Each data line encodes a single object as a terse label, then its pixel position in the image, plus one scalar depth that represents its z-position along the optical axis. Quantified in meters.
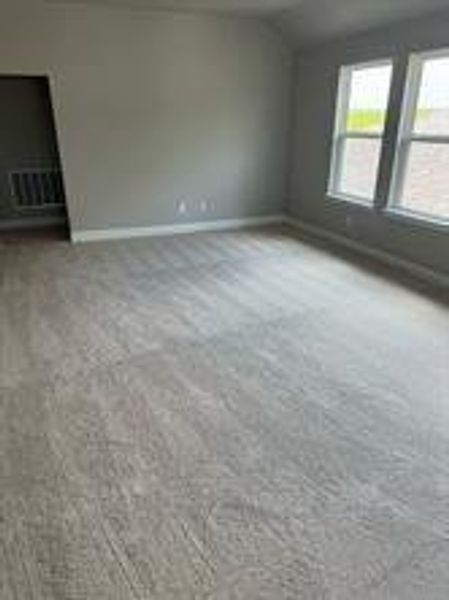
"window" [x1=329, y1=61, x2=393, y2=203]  4.86
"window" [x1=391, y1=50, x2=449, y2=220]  4.20
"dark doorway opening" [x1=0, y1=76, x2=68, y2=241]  5.90
